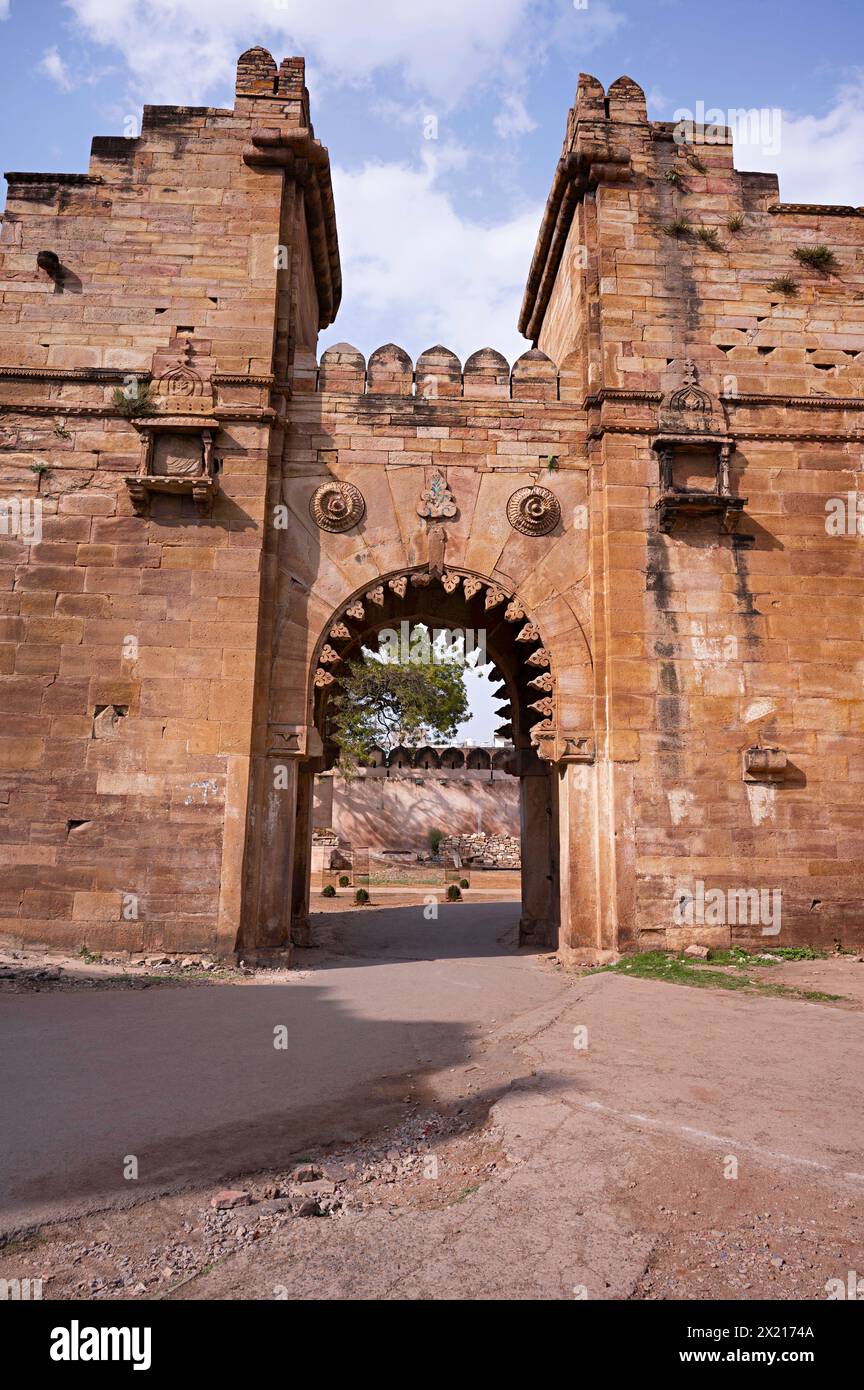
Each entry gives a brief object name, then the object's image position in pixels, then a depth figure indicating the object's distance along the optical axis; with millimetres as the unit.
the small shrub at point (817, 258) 10570
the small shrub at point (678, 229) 10500
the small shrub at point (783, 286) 10500
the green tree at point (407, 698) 30281
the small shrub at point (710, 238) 10547
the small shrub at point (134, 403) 9758
